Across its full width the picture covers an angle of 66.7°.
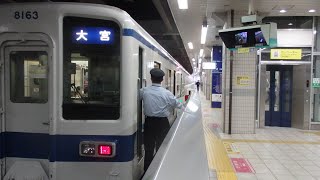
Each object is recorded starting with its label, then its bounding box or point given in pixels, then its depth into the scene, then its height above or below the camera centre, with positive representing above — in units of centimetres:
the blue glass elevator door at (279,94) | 804 -33
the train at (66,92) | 254 -9
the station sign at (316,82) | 743 +6
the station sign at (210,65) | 1267 +98
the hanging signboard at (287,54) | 749 +93
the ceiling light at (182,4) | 533 +182
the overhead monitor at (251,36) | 505 +104
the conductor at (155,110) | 326 -36
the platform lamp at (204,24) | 696 +176
